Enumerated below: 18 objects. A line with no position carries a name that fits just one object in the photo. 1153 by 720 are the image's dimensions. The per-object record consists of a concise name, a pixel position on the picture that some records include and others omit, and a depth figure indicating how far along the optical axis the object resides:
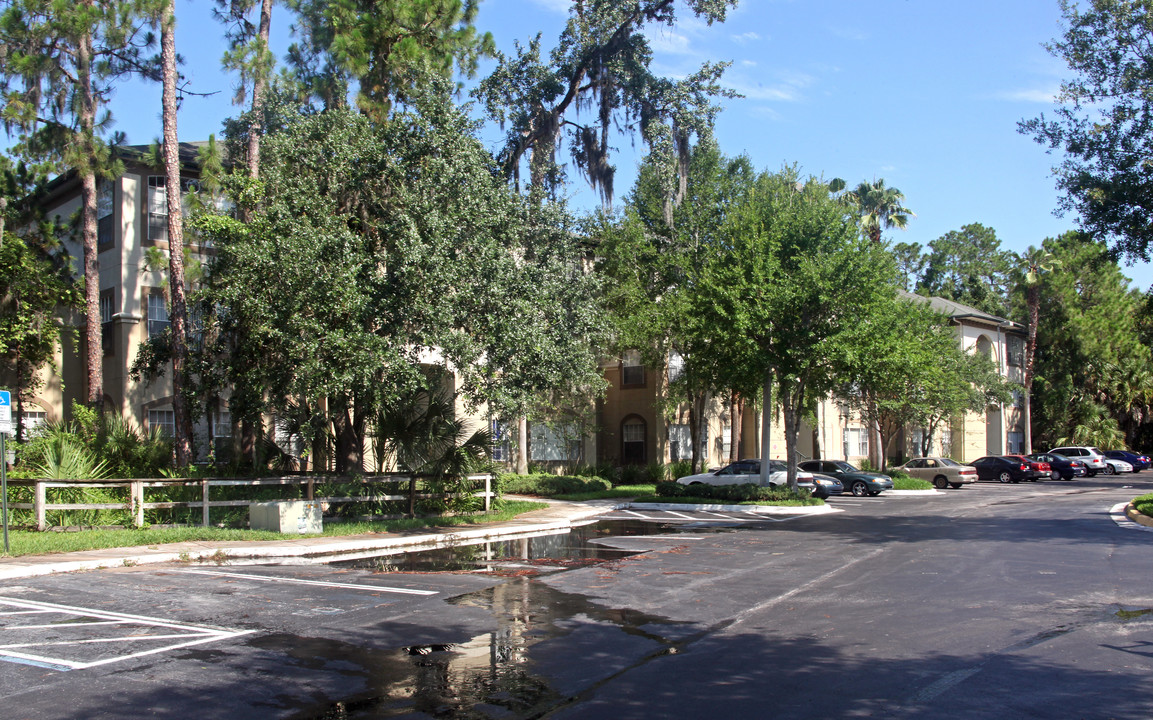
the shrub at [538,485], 31.34
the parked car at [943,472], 39.62
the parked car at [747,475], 30.28
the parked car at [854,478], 33.31
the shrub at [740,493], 26.59
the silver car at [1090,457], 48.88
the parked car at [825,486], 31.34
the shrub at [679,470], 39.16
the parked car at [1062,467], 45.25
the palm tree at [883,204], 55.75
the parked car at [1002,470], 43.25
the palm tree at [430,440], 19.12
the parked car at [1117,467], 51.09
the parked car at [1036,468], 43.78
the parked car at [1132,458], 53.38
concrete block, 17.03
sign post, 13.30
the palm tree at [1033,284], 56.06
